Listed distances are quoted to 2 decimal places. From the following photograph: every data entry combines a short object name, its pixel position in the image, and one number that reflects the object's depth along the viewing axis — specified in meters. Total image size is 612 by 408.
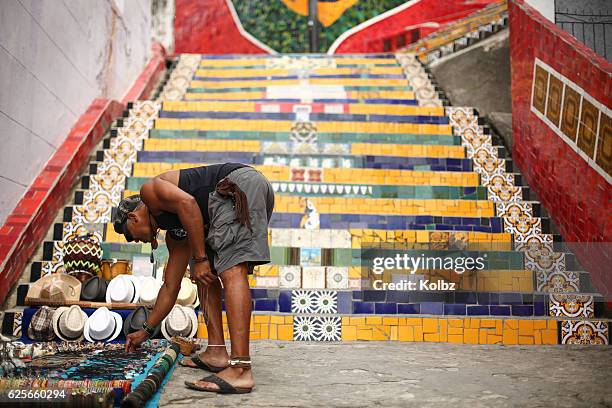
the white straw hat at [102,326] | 3.64
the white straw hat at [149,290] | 3.91
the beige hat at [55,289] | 3.89
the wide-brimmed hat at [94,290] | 3.97
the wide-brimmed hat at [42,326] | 3.66
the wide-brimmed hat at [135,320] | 3.71
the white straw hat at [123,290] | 3.93
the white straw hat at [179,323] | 3.66
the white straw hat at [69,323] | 3.63
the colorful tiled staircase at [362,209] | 4.00
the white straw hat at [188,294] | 3.97
